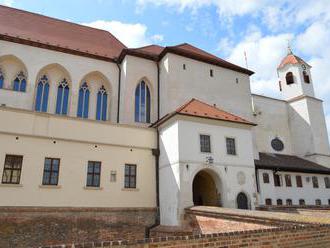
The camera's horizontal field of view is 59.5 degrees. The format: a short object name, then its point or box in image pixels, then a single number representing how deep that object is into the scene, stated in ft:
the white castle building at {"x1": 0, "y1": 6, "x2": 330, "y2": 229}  54.54
